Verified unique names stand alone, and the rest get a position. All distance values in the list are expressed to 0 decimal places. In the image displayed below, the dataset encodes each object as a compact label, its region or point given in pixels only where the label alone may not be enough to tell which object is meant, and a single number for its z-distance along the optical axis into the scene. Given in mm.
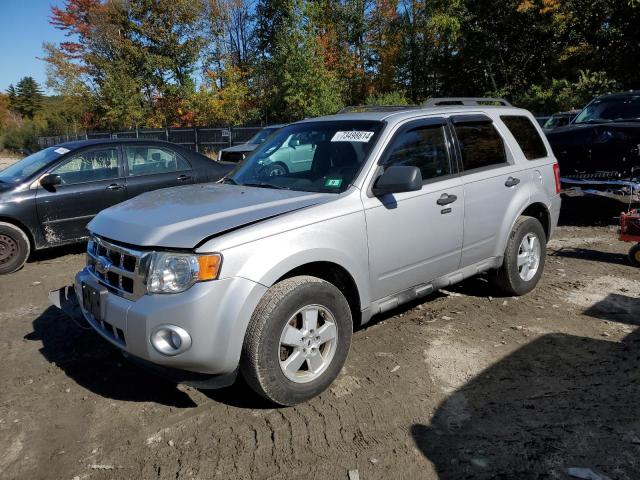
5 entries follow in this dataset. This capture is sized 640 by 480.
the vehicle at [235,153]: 12430
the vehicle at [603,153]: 7543
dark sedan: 6398
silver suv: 2818
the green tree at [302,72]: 26219
